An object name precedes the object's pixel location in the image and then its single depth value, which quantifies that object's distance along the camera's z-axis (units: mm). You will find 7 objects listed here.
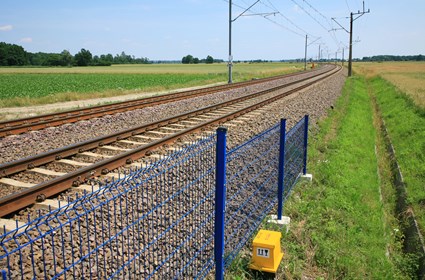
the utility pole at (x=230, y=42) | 33719
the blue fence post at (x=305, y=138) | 8664
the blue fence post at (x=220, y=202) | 3846
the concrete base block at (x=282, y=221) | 6063
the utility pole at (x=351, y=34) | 55094
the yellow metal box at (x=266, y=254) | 4598
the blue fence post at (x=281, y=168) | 6023
